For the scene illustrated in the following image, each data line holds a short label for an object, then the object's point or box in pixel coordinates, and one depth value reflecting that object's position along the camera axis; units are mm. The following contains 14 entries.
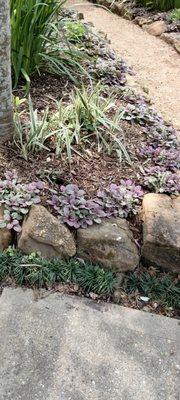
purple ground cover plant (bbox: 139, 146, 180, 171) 2559
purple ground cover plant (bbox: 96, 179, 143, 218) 2203
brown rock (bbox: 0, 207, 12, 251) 2099
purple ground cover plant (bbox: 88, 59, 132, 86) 3236
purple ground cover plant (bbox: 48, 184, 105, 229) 2117
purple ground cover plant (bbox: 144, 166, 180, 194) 2365
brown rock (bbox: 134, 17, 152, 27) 4846
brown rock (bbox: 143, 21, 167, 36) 4613
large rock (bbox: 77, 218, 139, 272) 2094
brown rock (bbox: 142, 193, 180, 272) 2111
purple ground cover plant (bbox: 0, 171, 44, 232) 2102
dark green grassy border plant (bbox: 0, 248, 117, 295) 2037
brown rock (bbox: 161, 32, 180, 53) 4324
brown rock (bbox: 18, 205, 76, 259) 2062
